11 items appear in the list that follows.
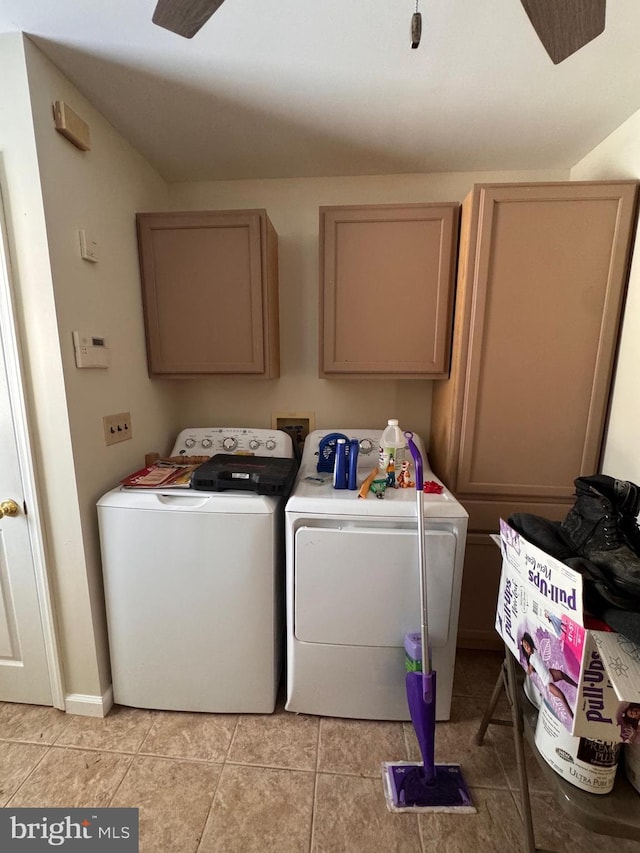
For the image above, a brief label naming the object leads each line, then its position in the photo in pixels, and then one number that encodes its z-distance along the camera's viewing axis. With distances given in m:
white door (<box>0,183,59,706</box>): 1.20
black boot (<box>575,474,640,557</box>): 0.94
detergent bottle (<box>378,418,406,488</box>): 1.47
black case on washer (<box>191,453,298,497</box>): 1.35
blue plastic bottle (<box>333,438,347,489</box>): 1.44
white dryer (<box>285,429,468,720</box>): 1.27
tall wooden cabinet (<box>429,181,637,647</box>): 1.37
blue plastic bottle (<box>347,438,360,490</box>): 1.44
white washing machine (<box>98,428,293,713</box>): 1.30
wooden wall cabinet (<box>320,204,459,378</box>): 1.52
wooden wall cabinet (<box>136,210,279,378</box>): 1.58
